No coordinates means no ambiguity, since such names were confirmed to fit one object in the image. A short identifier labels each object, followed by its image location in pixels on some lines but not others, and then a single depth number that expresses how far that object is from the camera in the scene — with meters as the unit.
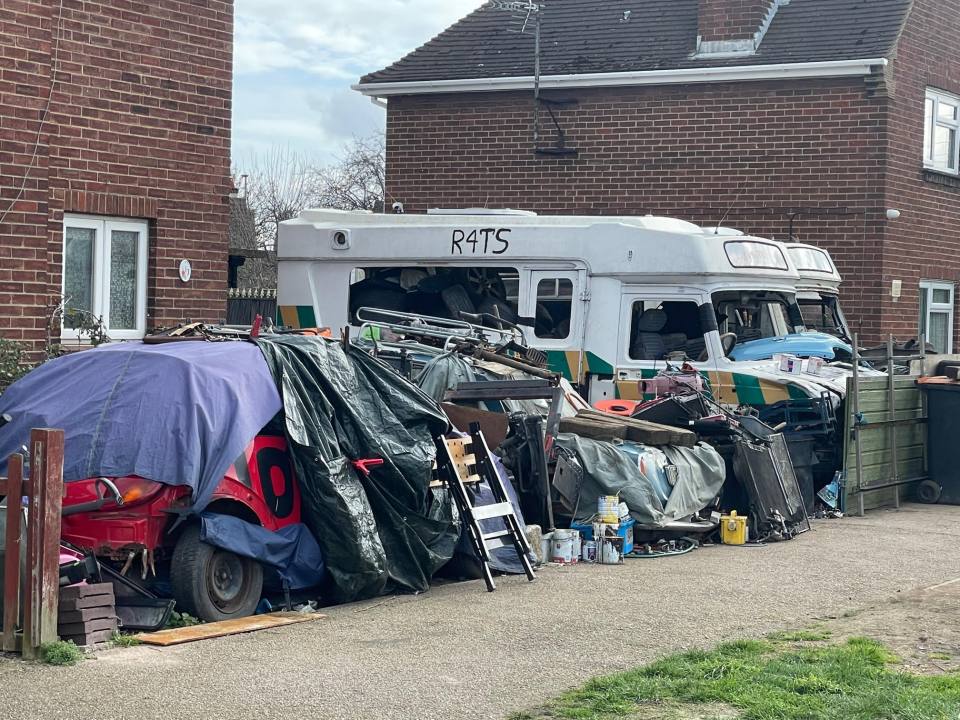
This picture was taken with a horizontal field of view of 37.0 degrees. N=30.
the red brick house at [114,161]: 11.51
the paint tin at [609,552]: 10.99
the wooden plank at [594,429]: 12.16
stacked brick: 7.61
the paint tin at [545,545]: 10.85
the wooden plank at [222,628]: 7.77
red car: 8.18
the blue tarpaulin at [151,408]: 8.36
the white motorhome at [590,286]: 14.39
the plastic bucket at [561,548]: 10.91
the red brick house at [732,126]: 19.55
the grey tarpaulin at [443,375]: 11.80
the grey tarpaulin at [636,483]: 11.43
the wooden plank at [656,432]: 12.36
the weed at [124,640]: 7.68
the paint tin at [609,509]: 11.20
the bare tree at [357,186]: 40.62
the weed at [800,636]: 8.10
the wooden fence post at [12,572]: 7.38
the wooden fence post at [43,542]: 7.32
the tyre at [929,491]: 15.41
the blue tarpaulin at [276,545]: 8.40
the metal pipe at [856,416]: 14.05
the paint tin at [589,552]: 11.05
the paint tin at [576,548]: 10.97
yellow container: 12.32
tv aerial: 21.17
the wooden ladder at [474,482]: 9.77
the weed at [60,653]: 7.22
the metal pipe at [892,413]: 14.82
